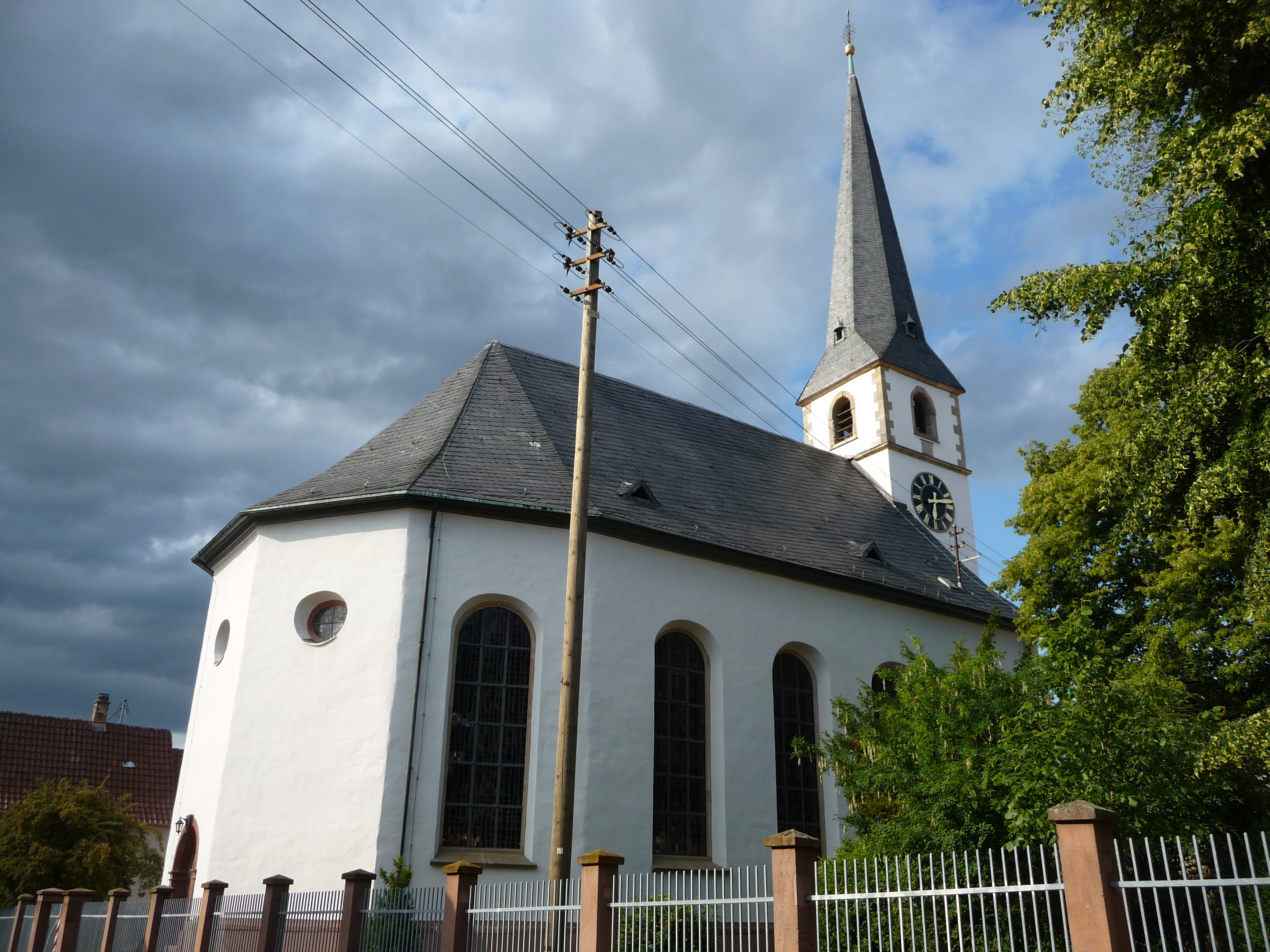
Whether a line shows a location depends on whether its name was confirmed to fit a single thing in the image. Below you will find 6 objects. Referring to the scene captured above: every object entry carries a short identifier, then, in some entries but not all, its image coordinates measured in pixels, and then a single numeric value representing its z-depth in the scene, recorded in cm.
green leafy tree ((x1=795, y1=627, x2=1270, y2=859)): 929
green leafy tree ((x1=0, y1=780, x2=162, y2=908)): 2019
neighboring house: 2791
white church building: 1419
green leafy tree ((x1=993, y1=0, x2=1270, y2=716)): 943
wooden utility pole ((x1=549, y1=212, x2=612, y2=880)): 991
